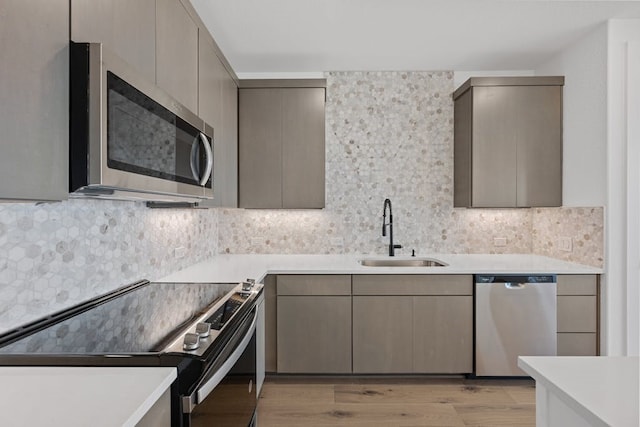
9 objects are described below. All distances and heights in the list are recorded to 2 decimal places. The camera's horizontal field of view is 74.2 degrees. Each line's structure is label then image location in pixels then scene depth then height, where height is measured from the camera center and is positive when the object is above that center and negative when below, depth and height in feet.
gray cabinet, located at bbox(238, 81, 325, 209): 10.82 +1.72
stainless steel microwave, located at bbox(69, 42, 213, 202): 3.50 +0.77
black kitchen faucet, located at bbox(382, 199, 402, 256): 11.22 -0.35
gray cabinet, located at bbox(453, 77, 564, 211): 10.41 +1.79
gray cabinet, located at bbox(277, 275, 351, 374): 9.56 -2.50
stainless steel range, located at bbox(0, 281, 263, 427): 3.51 -1.21
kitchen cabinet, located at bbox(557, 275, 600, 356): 9.26 -2.22
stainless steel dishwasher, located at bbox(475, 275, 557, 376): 9.34 -2.33
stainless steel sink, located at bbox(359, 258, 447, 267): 11.23 -1.30
